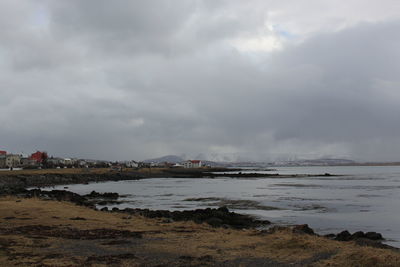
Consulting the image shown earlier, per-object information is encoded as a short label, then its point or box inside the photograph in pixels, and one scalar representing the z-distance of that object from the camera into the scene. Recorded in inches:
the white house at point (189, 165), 7729.3
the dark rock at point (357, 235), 595.6
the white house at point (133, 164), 7158.0
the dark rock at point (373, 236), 630.5
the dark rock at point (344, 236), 587.1
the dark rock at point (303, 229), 596.1
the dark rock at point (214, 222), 731.1
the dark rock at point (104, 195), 1486.7
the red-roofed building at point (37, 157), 5376.5
